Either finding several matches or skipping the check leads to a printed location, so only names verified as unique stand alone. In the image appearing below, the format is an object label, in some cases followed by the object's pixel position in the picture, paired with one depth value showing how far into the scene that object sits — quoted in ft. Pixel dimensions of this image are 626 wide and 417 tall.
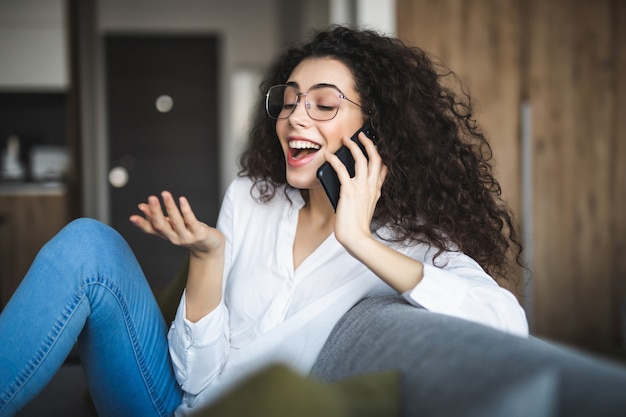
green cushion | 1.97
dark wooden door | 18.22
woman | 3.81
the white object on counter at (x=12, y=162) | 18.57
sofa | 2.02
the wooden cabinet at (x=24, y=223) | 15.48
